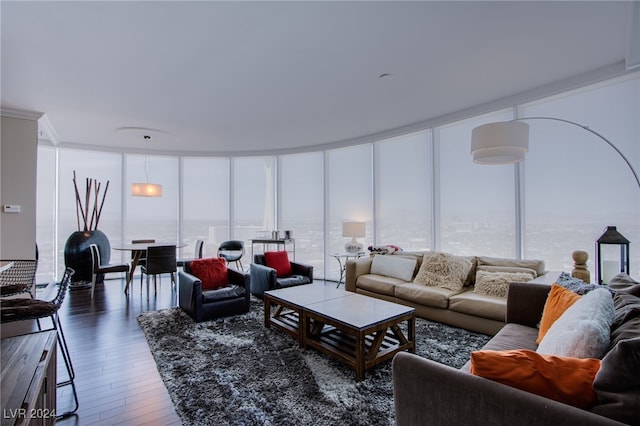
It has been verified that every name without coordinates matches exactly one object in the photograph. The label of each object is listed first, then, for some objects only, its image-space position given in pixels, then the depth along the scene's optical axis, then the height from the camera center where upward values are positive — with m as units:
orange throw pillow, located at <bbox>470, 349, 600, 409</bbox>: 1.10 -0.61
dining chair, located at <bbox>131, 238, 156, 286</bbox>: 5.61 -0.52
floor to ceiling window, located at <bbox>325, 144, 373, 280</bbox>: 6.01 +0.46
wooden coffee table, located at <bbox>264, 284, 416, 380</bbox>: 2.52 -0.97
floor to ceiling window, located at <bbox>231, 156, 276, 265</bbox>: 7.24 +0.45
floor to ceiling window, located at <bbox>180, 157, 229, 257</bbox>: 7.12 +0.35
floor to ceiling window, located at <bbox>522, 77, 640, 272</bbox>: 3.26 +0.49
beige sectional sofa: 3.24 -0.93
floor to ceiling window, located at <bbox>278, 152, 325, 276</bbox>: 6.66 +0.29
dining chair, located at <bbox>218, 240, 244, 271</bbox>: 6.50 -0.70
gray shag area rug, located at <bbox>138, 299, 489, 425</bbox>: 2.01 -1.31
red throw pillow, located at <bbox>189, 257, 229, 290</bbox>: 4.12 -0.77
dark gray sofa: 1.05 -0.72
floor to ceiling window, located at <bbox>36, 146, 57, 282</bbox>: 5.83 +0.08
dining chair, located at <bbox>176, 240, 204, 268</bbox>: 6.23 -0.69
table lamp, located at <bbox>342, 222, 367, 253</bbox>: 5.43 -0.24
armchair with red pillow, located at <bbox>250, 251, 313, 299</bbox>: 4.51 -0.90
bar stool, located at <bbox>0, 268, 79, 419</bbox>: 1.90 -0.59
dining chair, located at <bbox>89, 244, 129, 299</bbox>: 4.95 -0.84
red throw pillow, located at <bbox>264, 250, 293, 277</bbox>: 4.93 -0.77
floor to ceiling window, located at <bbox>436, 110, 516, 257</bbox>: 4.20 +0.24
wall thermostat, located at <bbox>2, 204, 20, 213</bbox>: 4.18 +0.13
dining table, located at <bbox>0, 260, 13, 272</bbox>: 2.58 -0.43
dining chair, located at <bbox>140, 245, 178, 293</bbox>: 4.88 -0.72
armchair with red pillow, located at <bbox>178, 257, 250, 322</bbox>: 3.73 -0.98
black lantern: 2.74 -0.25
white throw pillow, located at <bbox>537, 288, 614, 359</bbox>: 1.30 -0.54
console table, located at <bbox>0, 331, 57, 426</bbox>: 0.96 -0.61
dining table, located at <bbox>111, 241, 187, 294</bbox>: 5.14 -0.70
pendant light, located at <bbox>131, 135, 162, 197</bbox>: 5.52 +0.51
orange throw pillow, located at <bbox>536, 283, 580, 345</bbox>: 1.95 -0.60
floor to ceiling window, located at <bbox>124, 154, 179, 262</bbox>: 6.71 +0.31
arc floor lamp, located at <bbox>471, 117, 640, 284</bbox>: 2.78 +0.66
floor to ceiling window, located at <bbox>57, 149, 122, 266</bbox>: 6.07 +0.58
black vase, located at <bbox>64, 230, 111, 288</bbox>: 5.57 -0.68
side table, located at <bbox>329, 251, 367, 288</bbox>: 5.56 -0.74
